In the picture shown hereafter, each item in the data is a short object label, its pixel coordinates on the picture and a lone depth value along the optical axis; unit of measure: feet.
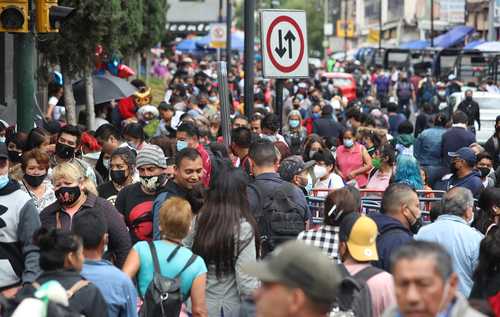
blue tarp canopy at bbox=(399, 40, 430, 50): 261.85
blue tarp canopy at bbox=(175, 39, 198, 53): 267.59
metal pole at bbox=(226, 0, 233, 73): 133.18
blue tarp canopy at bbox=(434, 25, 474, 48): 234.38
